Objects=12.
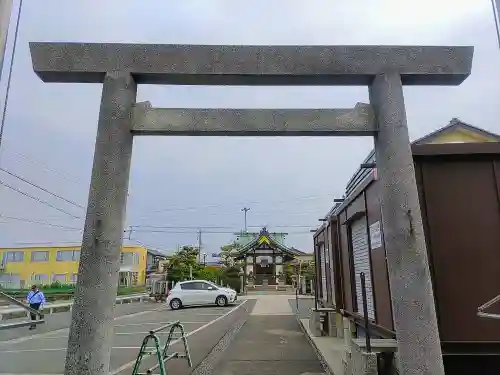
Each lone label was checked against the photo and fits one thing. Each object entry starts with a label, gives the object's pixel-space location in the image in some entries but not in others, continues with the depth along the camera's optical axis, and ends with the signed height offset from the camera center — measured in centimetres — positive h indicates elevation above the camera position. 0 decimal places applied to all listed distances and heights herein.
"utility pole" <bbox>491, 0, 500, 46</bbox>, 394 +274
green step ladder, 480 -86
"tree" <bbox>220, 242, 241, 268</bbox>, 4180 +356
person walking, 1397 -36
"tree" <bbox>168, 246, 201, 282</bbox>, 3322 +194
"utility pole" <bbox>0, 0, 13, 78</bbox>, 358 +242
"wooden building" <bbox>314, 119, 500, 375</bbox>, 448 +49
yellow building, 4062 +262
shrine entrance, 4253 +312
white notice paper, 547 +72
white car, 2161 -39
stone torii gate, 410 +224
